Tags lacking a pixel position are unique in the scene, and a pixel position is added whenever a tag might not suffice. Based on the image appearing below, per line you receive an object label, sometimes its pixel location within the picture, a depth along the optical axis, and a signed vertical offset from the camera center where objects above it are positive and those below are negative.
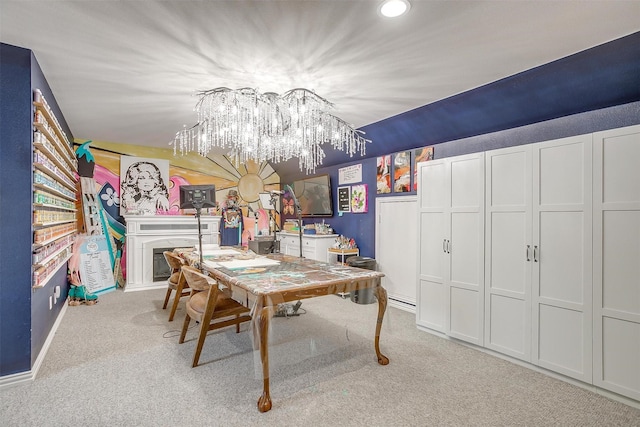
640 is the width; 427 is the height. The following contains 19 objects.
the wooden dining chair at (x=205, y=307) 2.50 -0.83
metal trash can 4.31 -0.79
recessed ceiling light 1.79 +1.18
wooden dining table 2.02 -0.50
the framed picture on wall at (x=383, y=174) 4.57 +0.55
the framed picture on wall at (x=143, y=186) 5.46 +0.46
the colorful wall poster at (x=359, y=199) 4.96 +0.21
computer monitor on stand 3.33 +0.17
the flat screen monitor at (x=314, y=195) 5.61 +0.31
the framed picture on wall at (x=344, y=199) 5.27 +0.22
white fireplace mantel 5.09 -0.45
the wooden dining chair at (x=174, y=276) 3.49 -0.77
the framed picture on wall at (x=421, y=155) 4.01 +0.73
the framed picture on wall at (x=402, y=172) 4.29 +0.56
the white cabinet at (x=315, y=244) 5.24 -0.54
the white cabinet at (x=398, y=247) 4.25 -0.49
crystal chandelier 3.00 +0.96
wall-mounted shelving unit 2.50 +0.16
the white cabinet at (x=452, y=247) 2.91 -0.33
